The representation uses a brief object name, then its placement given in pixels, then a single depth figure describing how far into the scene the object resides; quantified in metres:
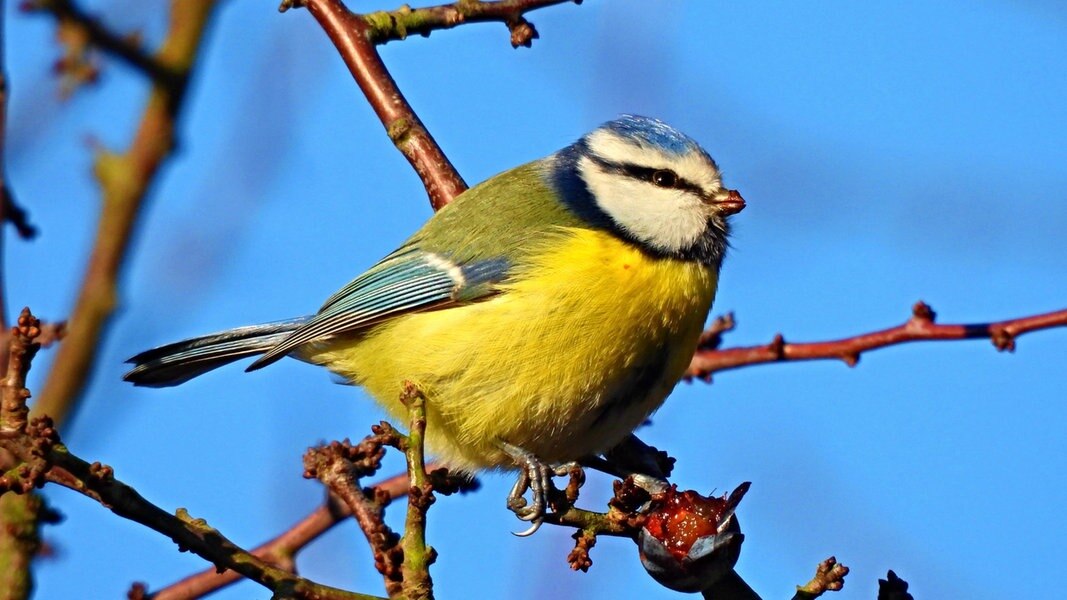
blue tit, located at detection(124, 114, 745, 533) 6.43
